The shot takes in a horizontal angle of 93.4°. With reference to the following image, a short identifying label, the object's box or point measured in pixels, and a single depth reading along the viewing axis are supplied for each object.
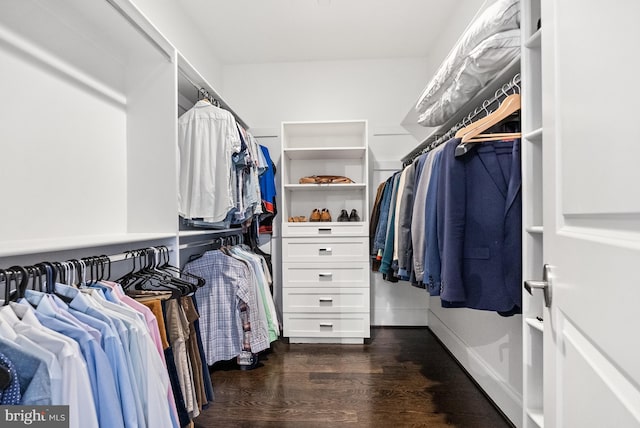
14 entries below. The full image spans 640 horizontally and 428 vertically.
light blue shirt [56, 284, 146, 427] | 0.78
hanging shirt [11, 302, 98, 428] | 0.65
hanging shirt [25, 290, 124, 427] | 0.73
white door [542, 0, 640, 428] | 0.39
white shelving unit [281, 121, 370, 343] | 2.50
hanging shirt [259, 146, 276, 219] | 2.53
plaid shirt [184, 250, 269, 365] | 1.92
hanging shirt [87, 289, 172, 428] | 0.84
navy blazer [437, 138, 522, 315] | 1.14
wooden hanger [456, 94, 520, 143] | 1.17
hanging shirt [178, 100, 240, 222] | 1.76
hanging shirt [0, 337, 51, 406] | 0.62
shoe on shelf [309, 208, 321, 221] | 2.68
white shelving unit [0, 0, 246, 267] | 1.04
